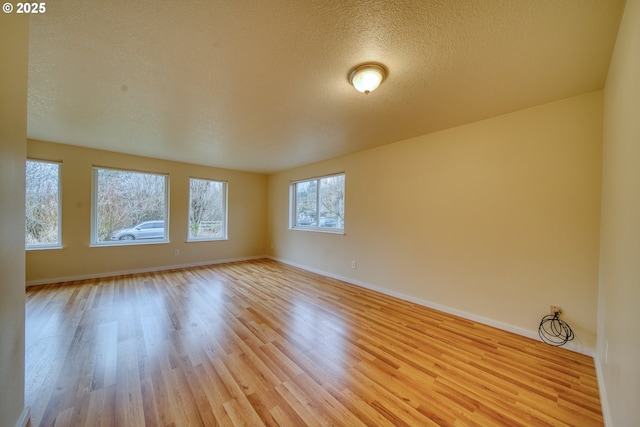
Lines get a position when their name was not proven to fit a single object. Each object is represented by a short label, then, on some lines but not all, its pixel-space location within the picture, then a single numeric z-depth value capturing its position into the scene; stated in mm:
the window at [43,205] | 3738
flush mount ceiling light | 1780
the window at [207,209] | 5367
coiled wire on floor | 2186
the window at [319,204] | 4613
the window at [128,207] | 4305
